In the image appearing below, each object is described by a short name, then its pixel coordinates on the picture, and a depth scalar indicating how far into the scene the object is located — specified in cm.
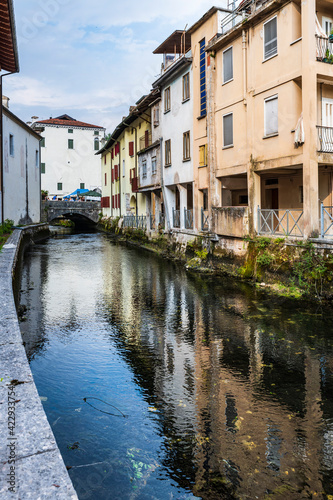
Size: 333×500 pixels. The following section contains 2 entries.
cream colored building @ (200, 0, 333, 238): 1416
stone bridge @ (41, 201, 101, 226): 5009
